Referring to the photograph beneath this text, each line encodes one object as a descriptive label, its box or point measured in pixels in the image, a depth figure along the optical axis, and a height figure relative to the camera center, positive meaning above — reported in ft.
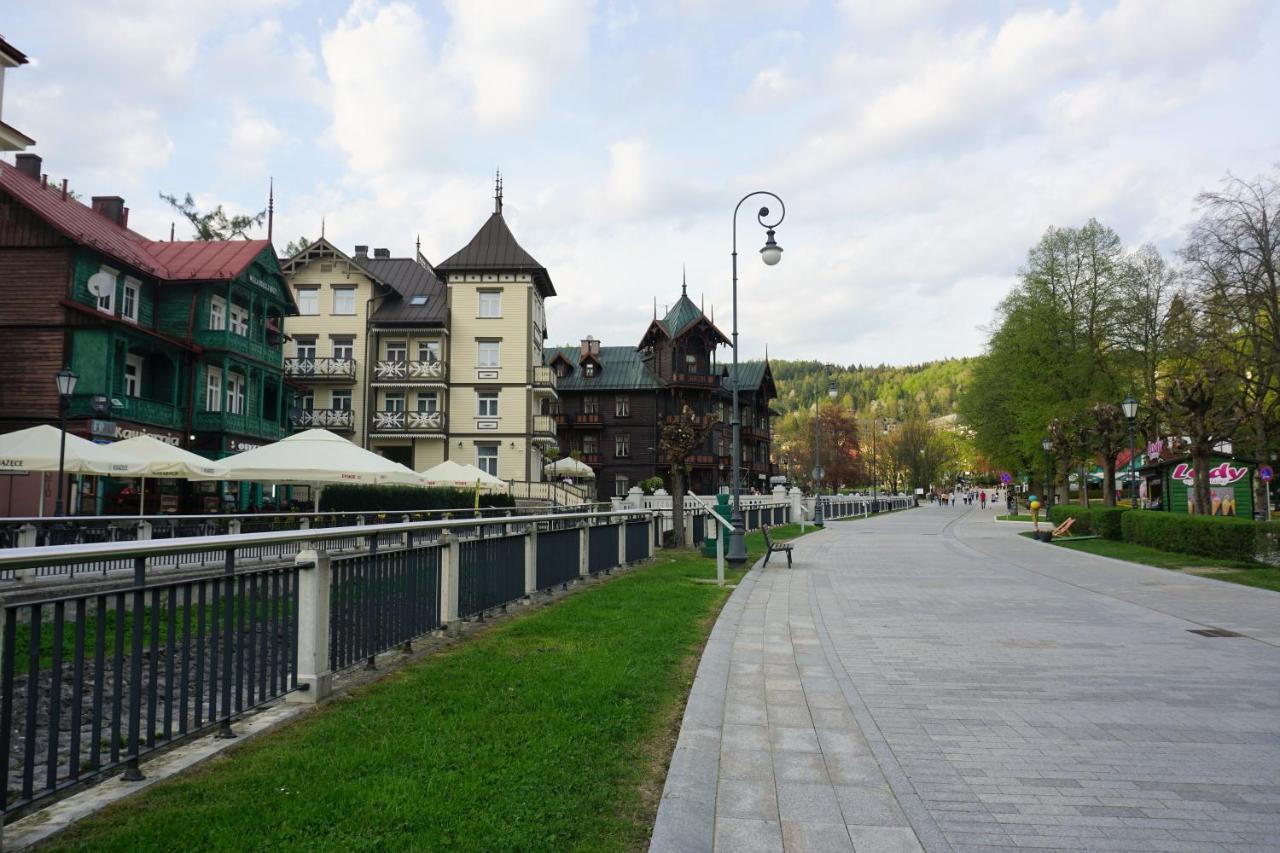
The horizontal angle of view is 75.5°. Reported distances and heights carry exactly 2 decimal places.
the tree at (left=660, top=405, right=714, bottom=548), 71.72 +3.46
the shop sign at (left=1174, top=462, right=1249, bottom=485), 109.95 +1.60
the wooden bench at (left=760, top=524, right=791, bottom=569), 57.47 -4.37
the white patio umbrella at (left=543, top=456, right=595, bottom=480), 144.49 +3.01
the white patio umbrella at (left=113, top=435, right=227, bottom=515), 57.21 +1.66
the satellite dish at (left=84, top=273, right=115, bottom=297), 89.25 +21.89
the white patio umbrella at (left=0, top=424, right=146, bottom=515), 53.78 +1.95
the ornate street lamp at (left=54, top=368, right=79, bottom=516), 52.60 +6.01
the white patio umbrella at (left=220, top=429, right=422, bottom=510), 56.03 +1.51
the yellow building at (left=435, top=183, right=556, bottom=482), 139.74 +21.32
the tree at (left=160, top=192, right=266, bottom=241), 154.40 +50.08
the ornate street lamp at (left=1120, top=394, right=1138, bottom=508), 81.71 +7.72
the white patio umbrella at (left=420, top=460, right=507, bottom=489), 81.00 +0.94
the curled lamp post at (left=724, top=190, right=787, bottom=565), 58.13 +4.11
